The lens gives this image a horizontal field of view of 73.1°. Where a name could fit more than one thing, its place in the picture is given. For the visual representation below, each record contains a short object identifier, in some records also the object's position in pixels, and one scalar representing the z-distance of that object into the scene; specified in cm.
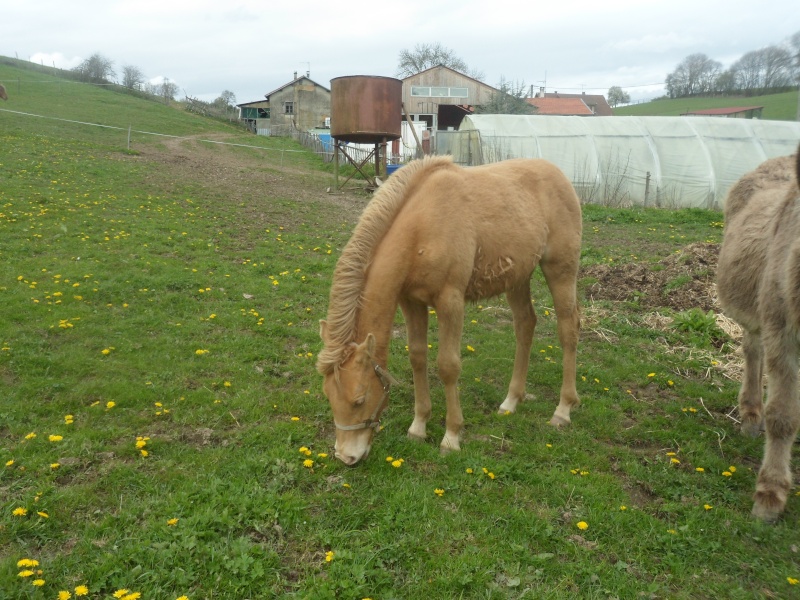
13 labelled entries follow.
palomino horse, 403
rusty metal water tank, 1930
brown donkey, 375
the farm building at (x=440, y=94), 4825
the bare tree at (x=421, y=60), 6700
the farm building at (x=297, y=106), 6216
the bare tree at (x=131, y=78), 6544
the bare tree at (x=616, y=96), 7481
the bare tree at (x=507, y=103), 3681
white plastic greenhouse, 1900
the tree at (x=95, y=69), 6312
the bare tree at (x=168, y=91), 6388
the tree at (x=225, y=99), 7094
